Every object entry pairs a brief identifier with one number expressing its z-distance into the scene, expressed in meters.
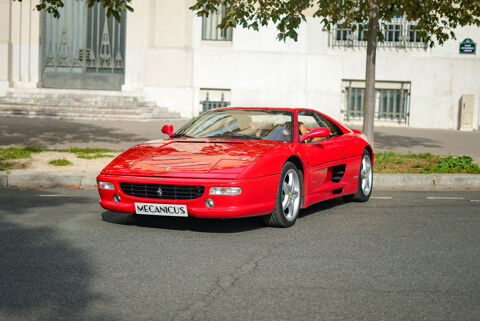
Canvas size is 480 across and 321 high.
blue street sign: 27.20
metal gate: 28.00
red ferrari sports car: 6.84
